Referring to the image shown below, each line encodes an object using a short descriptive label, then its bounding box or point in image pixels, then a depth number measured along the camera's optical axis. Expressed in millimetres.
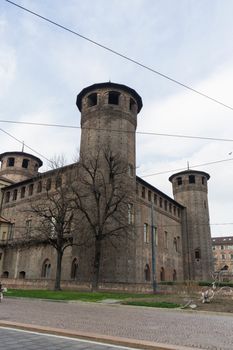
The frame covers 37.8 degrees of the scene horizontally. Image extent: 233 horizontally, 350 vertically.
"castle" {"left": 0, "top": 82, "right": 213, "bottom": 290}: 27652
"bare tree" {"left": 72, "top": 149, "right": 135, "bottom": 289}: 25630
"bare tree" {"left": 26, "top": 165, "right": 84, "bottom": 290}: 26250
